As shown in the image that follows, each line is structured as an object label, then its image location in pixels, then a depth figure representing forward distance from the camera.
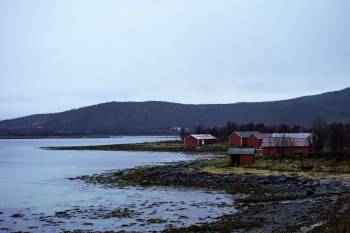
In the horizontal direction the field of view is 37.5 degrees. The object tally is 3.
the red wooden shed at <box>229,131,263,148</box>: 100.25
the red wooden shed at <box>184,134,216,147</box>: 124.91
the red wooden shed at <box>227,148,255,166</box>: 57.66
